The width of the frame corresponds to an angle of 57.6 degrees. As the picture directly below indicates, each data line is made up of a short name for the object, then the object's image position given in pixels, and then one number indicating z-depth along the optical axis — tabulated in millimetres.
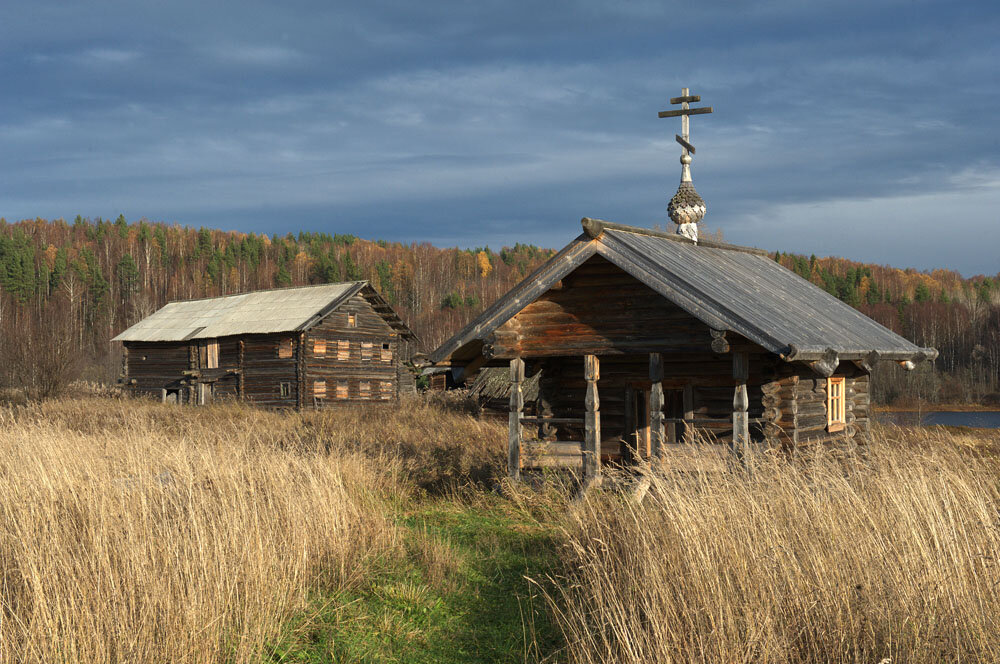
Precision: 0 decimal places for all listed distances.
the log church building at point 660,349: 12367
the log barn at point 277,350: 39969
